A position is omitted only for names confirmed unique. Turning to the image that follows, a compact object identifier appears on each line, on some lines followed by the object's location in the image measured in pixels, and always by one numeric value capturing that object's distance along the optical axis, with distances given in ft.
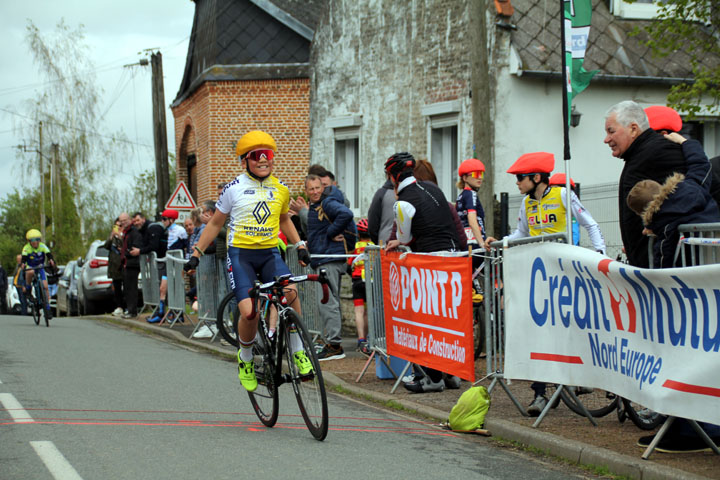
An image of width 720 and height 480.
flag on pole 30.66
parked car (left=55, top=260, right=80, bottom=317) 93.15
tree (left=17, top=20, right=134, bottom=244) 188.14
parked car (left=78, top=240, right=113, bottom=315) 81.15
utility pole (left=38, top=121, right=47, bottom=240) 198.03
